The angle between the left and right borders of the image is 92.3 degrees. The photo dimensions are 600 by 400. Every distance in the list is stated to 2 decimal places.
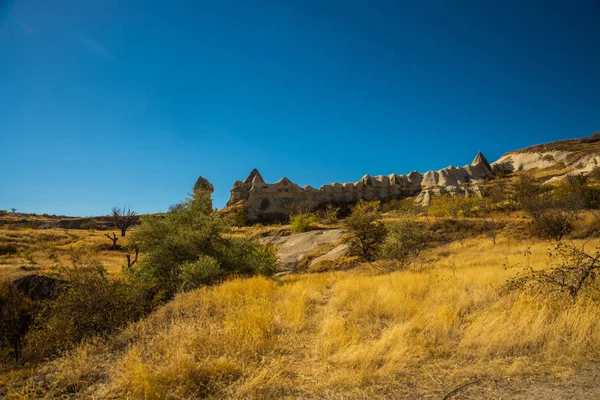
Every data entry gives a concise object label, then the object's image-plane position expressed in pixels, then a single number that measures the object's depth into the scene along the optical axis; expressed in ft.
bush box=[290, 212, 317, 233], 98.48
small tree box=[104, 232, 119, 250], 106.63
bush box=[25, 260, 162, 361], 20.59
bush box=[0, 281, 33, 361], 30.55
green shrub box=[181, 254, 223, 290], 32.60
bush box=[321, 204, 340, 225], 118.42
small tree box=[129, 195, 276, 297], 34.04
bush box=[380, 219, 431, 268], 46.60
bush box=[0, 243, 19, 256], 87.63
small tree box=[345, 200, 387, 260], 63.45
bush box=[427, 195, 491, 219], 97.30
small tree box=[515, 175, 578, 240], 65.57
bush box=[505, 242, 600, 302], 17.74
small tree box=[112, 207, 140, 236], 152.17
